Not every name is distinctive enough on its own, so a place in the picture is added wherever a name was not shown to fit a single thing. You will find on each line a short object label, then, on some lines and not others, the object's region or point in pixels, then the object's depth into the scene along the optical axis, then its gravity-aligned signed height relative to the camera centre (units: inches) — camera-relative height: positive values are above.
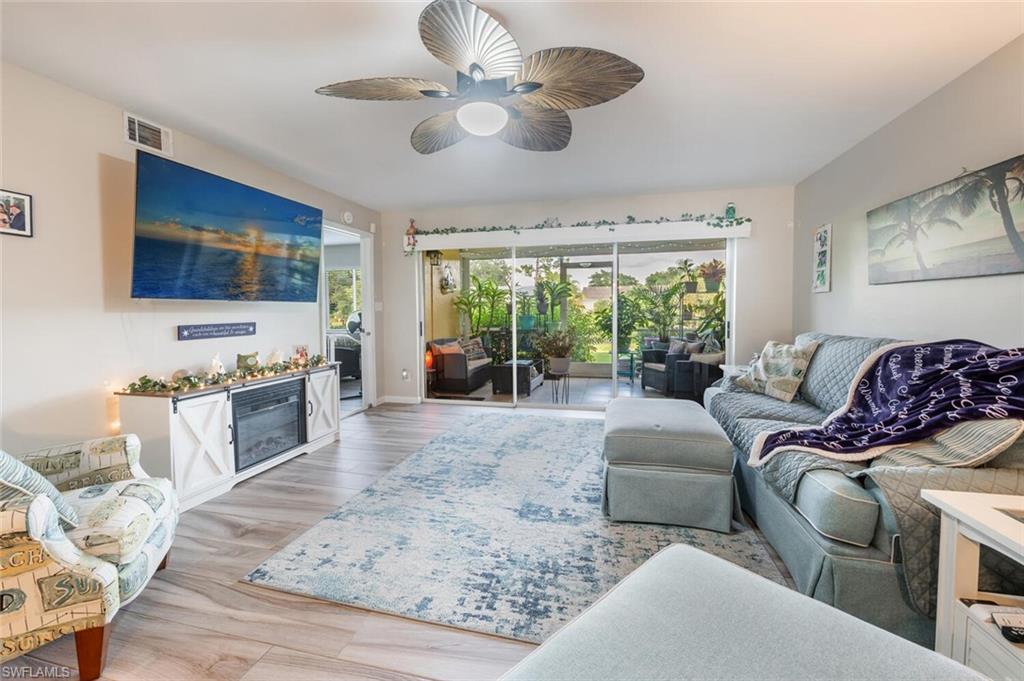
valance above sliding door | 176.1 +39.7
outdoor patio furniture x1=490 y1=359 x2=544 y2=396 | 207.3 -28.3
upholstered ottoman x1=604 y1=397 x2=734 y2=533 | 84.6 -32.1
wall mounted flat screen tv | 97.2 +22.9
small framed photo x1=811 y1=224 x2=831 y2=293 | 141.9 +22.7
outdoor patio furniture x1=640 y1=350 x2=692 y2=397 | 184.7 -22.8
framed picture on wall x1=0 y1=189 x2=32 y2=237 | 79.7 +20.9
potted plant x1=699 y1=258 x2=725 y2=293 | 182.5 +21.9
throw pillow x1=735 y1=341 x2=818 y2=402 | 119.3 -14.8
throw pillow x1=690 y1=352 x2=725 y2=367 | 179.5 -15.6
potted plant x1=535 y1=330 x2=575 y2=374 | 203.2 -13.2
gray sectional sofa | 53.9 -32.6
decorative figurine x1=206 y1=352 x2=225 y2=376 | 114.0 -13.2
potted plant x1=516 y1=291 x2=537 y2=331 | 205.3 +6.5
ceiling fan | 58.7 +41.5
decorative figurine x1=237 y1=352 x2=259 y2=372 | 125.0 -13.0
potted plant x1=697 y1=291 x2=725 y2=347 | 183.6 +1.8
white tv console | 96.4 -28.8
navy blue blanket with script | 60.9 -12.4
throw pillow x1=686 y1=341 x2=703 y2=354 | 183.0 -11.3
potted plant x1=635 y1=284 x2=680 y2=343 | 187.8 +7.7
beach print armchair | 50.5 -32.2
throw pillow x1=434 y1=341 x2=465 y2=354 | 215.5 -14.5
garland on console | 99.7 -16.0
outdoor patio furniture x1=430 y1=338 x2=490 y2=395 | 214.2 -26.3
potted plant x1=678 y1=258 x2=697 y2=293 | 185.0 +21.7
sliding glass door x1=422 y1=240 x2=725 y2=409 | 185.9 +1.3
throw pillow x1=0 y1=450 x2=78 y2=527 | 52.6 -22.2
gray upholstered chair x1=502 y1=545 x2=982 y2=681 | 28.0 -23.8
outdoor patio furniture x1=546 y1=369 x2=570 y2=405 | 203.1 -32.4
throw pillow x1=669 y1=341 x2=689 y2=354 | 184.7 -11.5
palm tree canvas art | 76.3 +20.8
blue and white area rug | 66.2 -44.8
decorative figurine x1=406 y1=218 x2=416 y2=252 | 206.2 +42.5
